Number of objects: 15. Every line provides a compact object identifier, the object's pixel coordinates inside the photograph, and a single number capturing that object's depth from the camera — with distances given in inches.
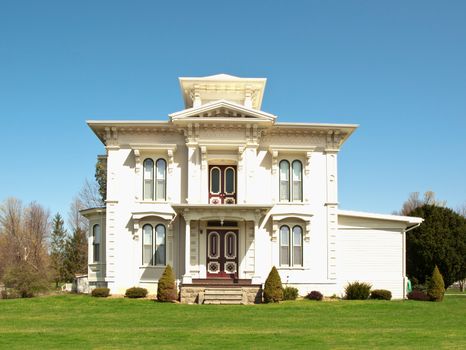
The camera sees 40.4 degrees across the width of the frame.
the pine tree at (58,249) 2297.0
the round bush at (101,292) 1173.7
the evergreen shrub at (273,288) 1104.2
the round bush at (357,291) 1192.2
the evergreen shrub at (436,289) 1200.2
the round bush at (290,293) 1154.7
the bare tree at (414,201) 2994.6
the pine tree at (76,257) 2276.1
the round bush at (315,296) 1171.9
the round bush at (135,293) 1165.1
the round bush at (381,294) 1205.1
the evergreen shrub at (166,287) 1094.4
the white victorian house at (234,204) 1205.7
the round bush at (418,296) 1223.5
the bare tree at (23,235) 2539.4
